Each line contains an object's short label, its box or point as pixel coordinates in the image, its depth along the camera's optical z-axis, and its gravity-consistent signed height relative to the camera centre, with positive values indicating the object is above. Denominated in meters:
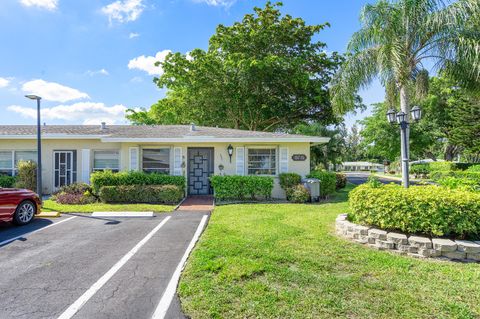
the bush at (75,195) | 10.05 -1.23
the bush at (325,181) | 11.81 -0.89
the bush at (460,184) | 5.83 -0.55
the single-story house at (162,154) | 11.74 +0.47
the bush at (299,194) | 10.55 -1.30
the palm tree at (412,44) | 8.60 +4.16
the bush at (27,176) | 11.45 -0.50
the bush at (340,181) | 15.54 -1.19
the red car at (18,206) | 6.75 -1.12
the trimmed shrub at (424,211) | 4.62 -0.94
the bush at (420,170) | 27.97 -0.96
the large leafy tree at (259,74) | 19.58 +6.87
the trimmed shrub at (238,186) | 10.77 -0.97
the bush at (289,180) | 11.25 -0.77
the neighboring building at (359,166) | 61.68 -1.07
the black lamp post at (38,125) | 8.90 +1.41
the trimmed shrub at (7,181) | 11.60 -0.73
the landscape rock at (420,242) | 4.54 -1.43
